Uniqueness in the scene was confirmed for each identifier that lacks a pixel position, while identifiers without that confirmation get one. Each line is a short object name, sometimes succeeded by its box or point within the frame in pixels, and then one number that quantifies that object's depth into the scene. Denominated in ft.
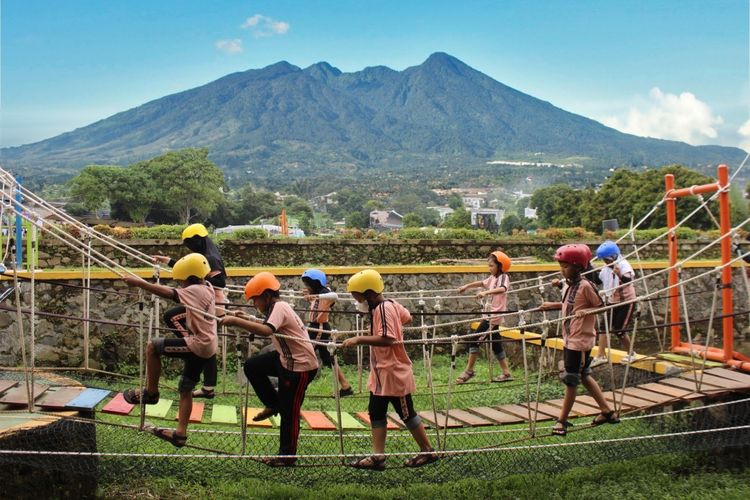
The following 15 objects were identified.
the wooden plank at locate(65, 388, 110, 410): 16.70
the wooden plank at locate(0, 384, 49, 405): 16.92
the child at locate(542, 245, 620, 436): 17.84
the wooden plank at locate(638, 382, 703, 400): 20.16
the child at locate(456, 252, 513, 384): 25.58
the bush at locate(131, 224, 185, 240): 44.39
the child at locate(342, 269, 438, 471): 16.02
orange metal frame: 22.95
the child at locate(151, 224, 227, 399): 19.65
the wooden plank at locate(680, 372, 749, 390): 20.45
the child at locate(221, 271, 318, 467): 16.28
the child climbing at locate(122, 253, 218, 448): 16.14
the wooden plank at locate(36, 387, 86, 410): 16.71
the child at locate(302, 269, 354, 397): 24.17
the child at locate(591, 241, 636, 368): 25.99
